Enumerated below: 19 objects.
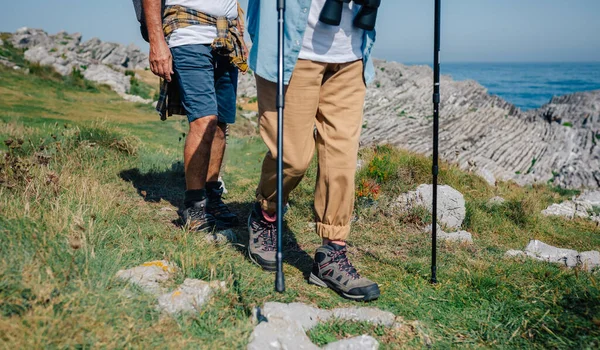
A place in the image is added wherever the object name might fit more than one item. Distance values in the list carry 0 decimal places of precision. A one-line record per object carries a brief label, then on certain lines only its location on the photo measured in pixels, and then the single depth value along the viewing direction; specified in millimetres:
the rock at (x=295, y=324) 2262
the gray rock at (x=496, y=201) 6093
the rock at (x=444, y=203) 5129
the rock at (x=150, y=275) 2574
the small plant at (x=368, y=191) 5133
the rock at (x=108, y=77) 20228
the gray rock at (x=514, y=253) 4164
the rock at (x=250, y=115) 16084
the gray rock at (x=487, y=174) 10078
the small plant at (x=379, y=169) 5688
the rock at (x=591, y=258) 4164
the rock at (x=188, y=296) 2449
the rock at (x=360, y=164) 6155
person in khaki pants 2945
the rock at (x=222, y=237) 3587
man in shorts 3693
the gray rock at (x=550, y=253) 4207
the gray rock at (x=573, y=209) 7154
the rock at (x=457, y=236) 4496
